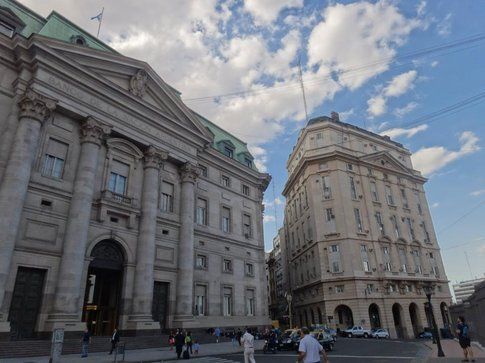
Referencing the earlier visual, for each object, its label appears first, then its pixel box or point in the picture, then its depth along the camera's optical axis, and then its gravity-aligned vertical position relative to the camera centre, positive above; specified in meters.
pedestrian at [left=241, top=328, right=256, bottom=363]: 13.77 -0.82
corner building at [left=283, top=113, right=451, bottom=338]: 51.44 +13.38
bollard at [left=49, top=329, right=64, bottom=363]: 14.36 -0.45
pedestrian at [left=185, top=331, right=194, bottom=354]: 20.53 -0.73
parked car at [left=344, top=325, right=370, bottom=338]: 44.47 -1.22
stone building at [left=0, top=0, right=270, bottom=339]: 21.23 +9.30
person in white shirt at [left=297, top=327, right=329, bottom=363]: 8.22 -0.61
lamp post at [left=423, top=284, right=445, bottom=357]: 23.41 +1.89
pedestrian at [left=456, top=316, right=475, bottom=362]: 14.20 -0.73
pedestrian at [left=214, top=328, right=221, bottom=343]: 29.95 -0.50
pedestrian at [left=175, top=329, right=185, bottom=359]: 19.34 -0.74
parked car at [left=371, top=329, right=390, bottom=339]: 44.16 -1.53
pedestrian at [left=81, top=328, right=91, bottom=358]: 18.35 -0.66
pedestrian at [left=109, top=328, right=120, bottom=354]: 19.12 -0.50
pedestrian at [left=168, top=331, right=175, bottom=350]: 23.53 -0.74
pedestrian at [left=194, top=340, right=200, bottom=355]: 21.42 -1.23
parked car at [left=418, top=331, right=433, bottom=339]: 48.09 -2.06
